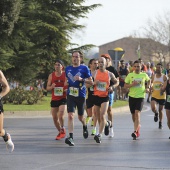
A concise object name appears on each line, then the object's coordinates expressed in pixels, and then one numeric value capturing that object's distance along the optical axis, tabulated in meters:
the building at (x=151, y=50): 87.94
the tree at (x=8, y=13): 27.55
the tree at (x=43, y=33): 30.78
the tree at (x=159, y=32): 82.62
